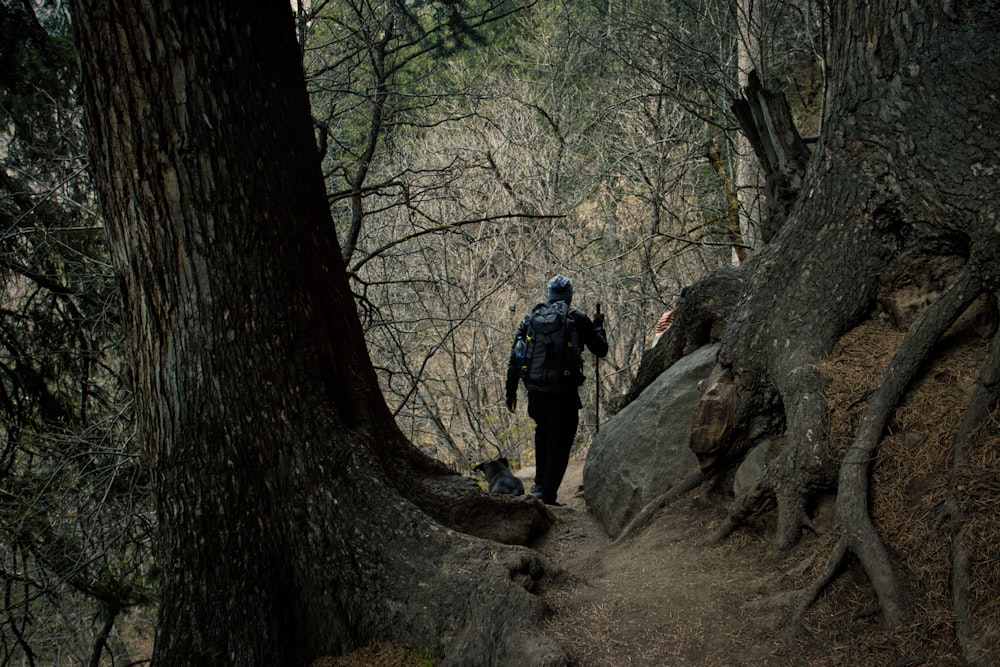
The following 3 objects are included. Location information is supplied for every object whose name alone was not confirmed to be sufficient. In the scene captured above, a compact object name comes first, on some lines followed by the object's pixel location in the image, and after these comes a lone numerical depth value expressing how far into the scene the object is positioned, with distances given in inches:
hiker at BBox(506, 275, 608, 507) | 275.4
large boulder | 219.8
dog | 254.4
